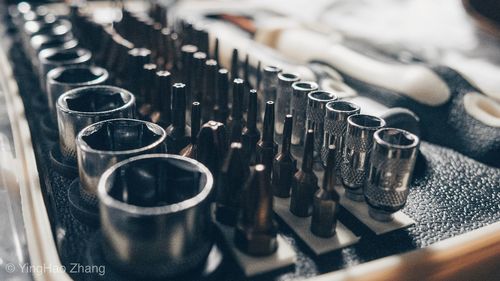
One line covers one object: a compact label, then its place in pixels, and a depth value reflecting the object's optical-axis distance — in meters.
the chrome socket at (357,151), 0.12
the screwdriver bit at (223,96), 0.14
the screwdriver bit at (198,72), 0.16
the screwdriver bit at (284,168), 0.12
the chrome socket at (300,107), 0.13
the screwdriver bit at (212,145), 0.12
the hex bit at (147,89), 0.15
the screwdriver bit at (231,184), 0.11
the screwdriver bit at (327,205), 0.11
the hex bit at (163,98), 0.14
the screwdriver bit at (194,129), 0.13
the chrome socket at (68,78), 0.15
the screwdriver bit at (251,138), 0.13
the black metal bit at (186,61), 0.16
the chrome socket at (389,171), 0.11
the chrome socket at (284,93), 0.14
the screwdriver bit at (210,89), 0.15
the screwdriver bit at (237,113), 0.14
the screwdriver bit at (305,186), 0.12
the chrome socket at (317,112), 0.13
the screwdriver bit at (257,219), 0.11
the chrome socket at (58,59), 0.16
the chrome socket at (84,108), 0.13
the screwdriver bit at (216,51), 0.17
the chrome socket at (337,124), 0.12
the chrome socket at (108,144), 0.11
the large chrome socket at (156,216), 0.10
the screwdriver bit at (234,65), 0.16
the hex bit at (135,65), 0.16
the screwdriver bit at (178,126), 0.13
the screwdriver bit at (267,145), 0.12
